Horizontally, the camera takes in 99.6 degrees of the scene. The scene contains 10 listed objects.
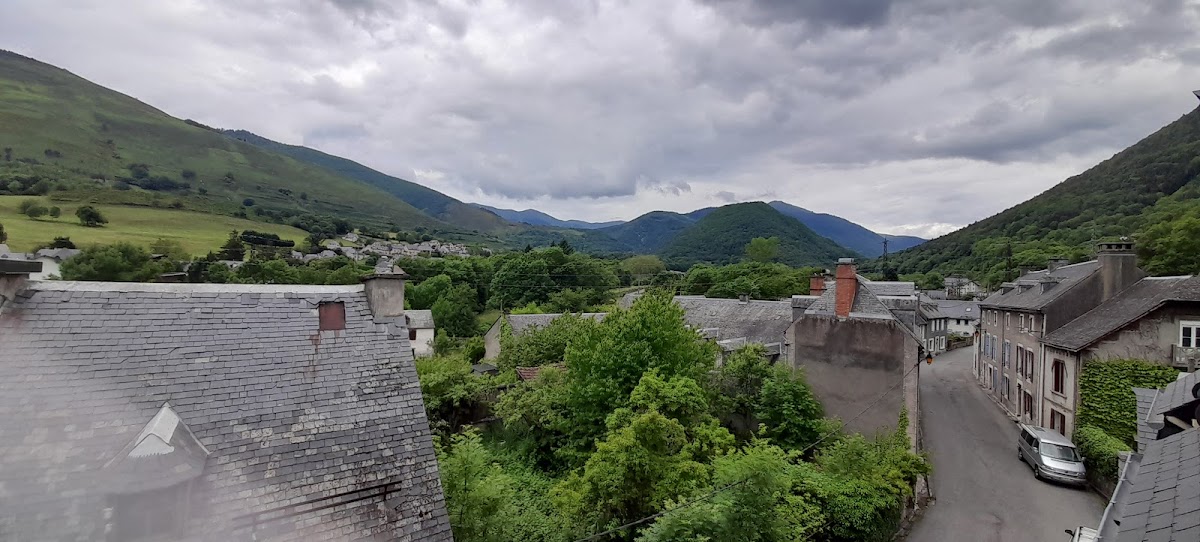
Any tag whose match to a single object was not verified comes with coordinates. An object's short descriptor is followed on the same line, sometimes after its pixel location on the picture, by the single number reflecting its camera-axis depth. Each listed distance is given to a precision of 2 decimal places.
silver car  20.38
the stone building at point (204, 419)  7.02
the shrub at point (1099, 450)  19.27
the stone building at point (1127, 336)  20.30
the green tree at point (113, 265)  53.47
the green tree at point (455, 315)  69.44
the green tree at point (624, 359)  19.23
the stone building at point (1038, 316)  24.98
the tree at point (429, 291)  77.56
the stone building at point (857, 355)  20.97
